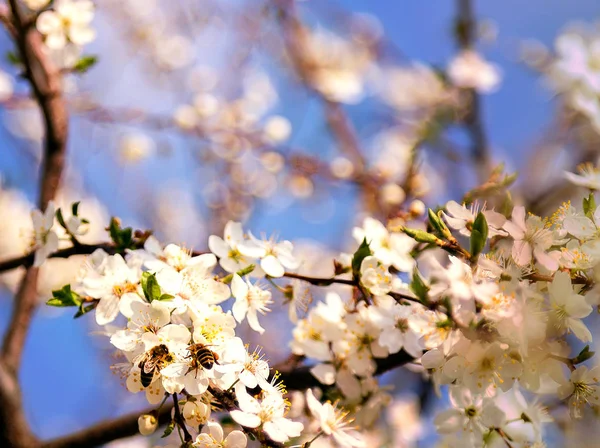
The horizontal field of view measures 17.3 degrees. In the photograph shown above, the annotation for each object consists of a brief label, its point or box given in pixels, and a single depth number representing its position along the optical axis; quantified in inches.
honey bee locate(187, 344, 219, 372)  30.1
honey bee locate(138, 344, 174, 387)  30.2
